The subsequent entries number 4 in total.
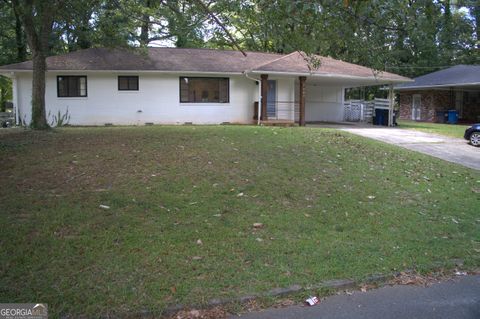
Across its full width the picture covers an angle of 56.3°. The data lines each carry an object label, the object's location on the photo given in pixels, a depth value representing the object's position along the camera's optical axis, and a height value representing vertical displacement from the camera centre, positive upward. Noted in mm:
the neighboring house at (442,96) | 30719 +1570
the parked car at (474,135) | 16814 -629
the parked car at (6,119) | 24217 -31
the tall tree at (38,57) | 13923 +1997
